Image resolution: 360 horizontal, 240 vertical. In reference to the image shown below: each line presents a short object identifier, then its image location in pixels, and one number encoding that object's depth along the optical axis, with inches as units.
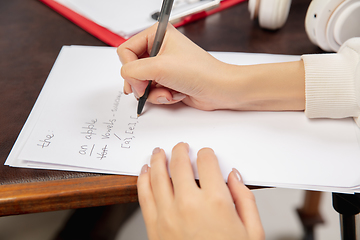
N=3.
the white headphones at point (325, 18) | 20.1
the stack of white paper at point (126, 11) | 25.0
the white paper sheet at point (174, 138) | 15.8
